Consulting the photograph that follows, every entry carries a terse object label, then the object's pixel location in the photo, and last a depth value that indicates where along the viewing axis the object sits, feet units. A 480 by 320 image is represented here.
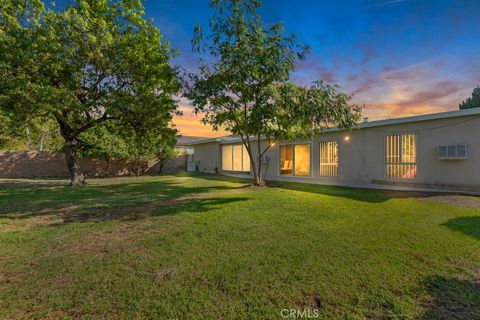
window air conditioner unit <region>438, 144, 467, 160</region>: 25.11
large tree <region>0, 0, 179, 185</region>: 27.94
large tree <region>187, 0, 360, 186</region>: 25.16
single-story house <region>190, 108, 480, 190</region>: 25.41
